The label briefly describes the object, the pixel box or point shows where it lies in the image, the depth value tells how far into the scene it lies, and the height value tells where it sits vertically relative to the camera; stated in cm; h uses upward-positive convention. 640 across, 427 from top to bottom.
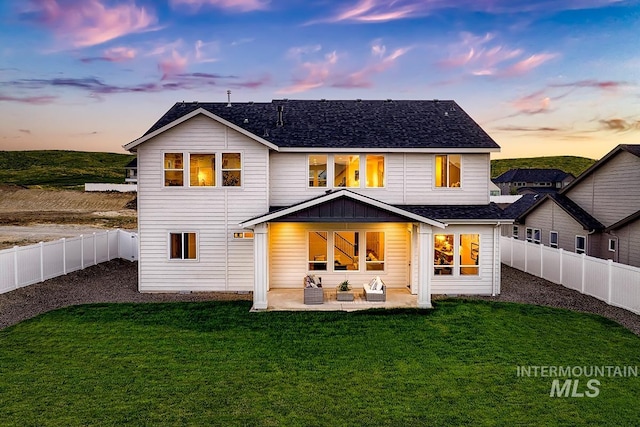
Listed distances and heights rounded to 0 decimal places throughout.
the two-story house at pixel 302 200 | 1509 +10
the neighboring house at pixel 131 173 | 7381 +682
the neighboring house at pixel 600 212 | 1687 -36
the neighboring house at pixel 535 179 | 8744 +589
